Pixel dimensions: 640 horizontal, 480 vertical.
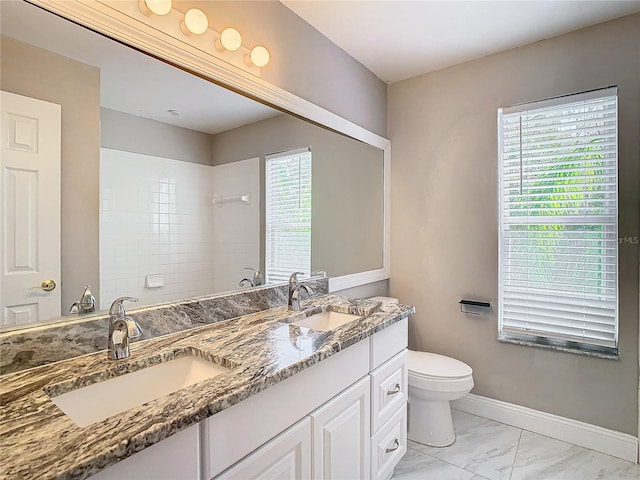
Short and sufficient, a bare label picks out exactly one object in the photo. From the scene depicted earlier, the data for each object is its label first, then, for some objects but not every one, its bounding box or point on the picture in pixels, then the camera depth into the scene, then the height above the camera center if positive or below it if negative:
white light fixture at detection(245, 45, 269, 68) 1.57 +0.84
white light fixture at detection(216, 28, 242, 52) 1.42 +0.83
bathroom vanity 0.67 -0.40
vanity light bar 1.21 +0.82
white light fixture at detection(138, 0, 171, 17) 1.20 +0.81
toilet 1.97 -0.90
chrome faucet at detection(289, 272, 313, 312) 1.73 -0.27
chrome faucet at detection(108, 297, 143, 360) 1.04 -0.29
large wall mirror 0.97 +0.23
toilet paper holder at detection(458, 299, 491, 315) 2.31 -0.46
